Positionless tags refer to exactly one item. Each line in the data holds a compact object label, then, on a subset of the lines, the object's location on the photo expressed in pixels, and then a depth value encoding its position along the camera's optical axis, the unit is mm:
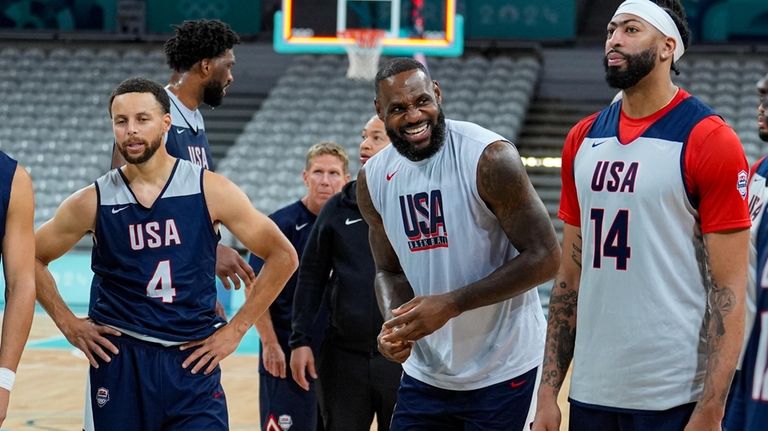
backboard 14766
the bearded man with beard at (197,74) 5340
